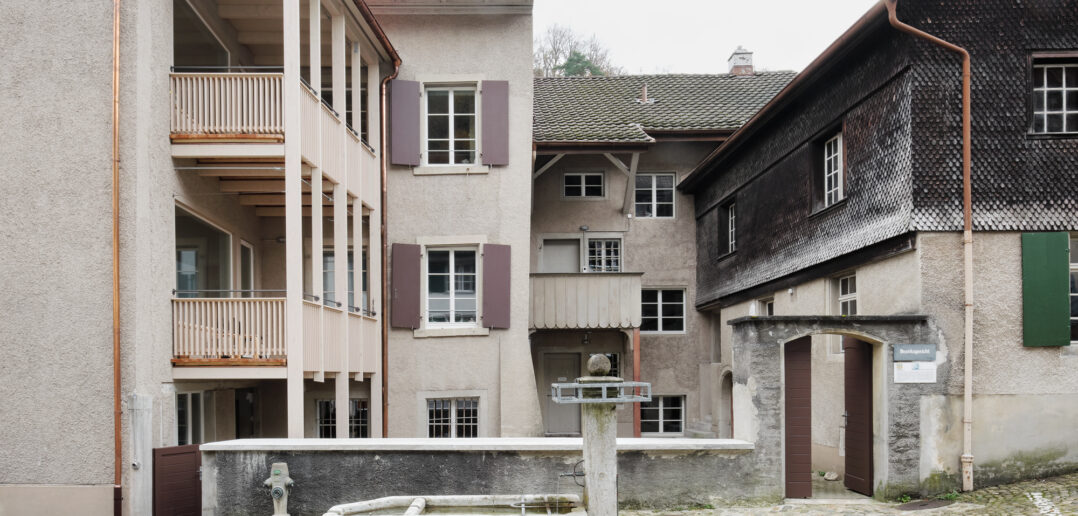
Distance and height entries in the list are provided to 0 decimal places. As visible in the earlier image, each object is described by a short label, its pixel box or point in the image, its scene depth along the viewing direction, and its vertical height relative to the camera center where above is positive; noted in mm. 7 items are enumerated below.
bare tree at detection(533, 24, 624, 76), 40594 +9726
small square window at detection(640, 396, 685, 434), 21797 -3659
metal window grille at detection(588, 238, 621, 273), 21766 +252
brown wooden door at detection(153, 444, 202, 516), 10680 -2559
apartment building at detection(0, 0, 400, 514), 10414 +425
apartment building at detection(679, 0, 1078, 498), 11461 -349
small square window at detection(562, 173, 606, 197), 21672 +1944
